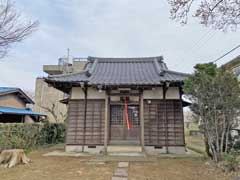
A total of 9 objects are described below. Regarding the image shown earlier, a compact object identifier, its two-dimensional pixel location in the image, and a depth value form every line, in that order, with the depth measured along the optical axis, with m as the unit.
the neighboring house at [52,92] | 25.70
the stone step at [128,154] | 7.98
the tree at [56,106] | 25.55
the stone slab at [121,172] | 5.38
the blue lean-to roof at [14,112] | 14.18
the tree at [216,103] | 6.58
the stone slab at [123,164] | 6.35
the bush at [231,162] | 5.50
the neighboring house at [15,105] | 16.71
